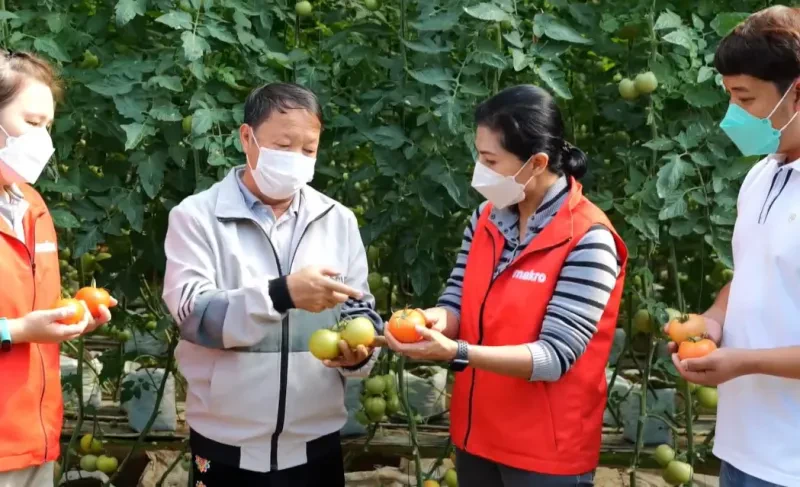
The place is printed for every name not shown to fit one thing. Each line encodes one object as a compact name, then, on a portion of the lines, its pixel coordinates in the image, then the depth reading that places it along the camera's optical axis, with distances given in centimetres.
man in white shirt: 176
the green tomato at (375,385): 311
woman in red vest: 201
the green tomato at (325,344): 207
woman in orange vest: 198
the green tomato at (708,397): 298
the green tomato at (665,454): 301
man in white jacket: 209
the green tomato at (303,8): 288
